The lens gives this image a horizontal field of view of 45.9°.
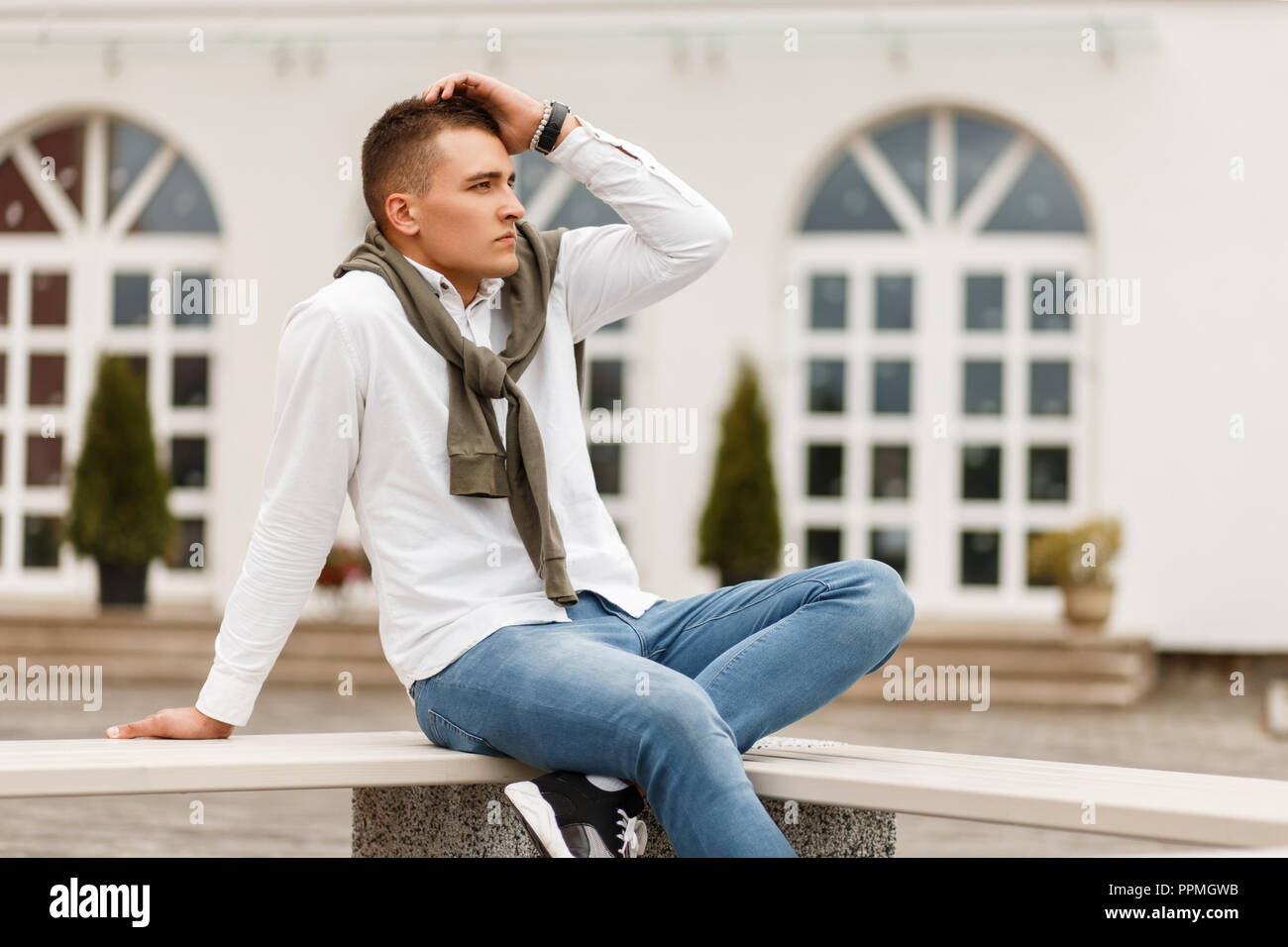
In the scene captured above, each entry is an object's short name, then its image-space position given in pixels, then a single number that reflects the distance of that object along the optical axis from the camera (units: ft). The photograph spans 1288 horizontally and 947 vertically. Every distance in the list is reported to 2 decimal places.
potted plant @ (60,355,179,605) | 34.01
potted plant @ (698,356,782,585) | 33.86
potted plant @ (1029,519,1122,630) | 31.89
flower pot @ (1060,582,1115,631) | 31.86
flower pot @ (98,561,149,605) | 34.40
